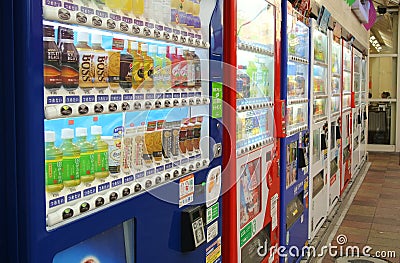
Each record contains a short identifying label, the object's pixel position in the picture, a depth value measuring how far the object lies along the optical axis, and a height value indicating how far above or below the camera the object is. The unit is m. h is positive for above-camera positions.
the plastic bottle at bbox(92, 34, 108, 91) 1.66 +0.16
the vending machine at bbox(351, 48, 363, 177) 8.79 -0.14
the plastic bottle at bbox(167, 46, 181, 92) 2.17 +0.18
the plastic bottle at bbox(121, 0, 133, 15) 1.79 +0.38
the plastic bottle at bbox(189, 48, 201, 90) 2.38 +0.19
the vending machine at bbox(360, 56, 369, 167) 10.26 -0.10
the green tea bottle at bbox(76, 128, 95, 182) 1.64 -0.17
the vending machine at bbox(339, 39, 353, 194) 7.30 -0.19
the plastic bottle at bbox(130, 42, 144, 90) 1.87 +0.16
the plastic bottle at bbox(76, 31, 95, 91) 1.59 +0.15
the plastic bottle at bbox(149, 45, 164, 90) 2.02 +0.17
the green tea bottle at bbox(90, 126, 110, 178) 1.71 -0.17
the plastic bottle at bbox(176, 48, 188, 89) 2.25 +0.18
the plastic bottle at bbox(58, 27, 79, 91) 1.50 +0.15
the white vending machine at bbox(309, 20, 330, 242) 4.91 -0.29
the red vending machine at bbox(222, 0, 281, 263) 2.70 -0.17
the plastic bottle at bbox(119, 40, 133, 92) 1.79 +0.14
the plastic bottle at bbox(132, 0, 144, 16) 1.86 +0.39
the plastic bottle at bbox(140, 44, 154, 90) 1.95 +0.16
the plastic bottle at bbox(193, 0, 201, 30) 2.37 +0.46
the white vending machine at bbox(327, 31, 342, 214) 5.94 -0.14
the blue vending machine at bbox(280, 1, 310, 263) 3.78 -0.27
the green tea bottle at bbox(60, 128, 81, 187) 1.55 -0.17
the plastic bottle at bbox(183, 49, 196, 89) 2.30 +0.18
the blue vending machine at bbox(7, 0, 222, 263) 1.37 -0.09
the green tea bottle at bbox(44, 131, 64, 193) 1.46 -0.18
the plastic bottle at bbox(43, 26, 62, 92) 1.42 +0.14
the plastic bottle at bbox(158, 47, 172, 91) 2.08 +0.17
